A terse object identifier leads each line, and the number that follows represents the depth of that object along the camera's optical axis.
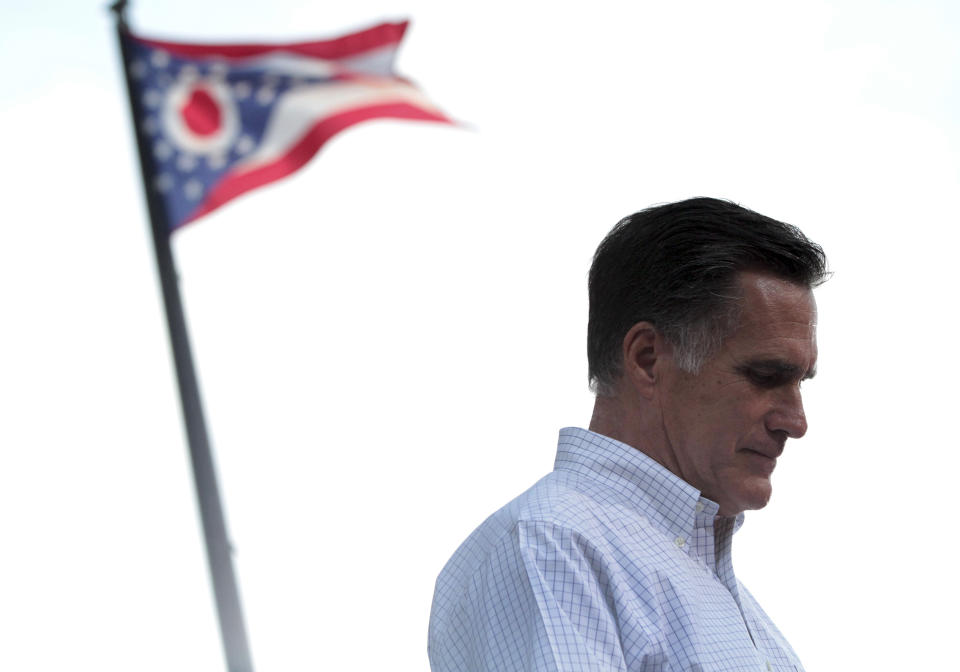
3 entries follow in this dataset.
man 4.02
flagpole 6.51
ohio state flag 8.29
